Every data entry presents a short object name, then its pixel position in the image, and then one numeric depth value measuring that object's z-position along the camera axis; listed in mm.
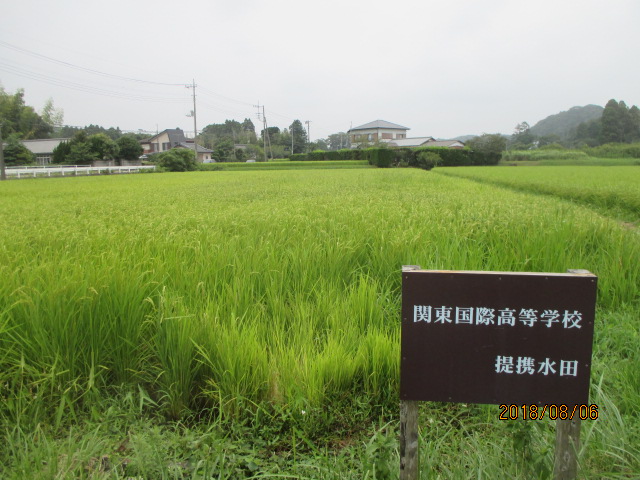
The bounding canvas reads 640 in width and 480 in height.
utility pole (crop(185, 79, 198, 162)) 40138
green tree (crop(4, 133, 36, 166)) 38344
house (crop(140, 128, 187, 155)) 67625
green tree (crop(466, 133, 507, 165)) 44434
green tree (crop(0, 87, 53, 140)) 48938
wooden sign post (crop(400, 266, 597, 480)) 1336
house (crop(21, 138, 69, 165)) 50531
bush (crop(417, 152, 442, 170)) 41531
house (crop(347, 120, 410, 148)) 76688
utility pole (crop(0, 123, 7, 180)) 24141
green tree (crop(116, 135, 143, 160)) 45656
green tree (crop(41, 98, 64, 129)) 64269
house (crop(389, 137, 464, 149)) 66875
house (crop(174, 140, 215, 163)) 64312
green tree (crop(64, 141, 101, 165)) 41594
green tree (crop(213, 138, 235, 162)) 59188
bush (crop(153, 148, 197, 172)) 37906
